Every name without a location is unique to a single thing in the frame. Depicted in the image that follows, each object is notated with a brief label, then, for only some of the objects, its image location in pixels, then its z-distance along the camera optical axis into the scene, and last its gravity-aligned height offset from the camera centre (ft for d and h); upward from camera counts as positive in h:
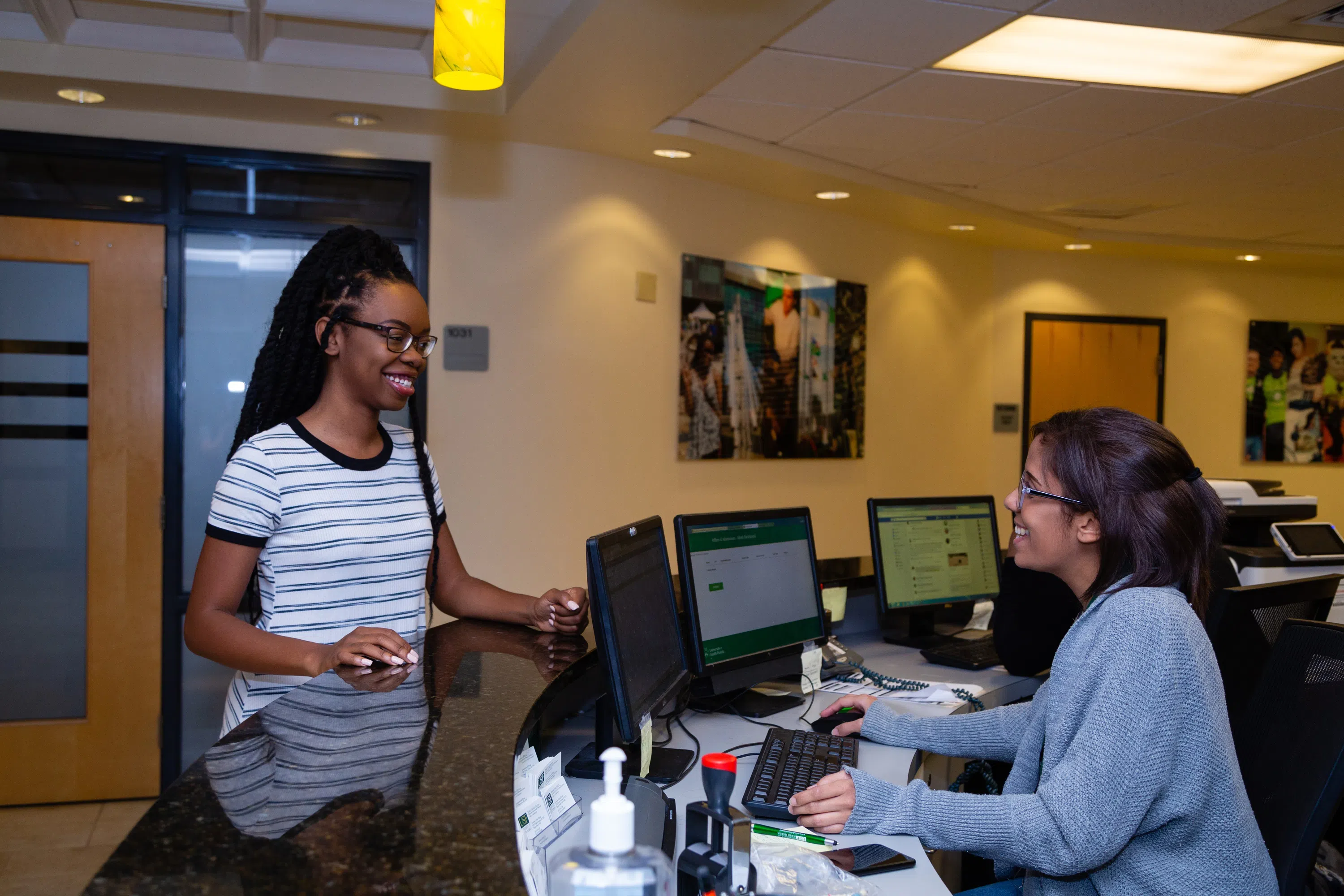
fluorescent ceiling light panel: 10.44 +3.85
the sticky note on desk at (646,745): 5.51 -1.91
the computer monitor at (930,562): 10.12 -1.62
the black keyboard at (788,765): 5.44 -2.14
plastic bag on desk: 4.51 -2.15
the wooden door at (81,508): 12.60 -1.59
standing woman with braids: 5.37 -0.68
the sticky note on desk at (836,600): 9.83 -1.93
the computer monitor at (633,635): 5.11 -1.31
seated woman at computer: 4.55 -1.44
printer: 11.68 -1.42
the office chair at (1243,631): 6.77 -1.46
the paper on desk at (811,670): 8.13 -2.16
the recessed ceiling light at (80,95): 12.10 +3.44
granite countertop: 2.87 -1.39
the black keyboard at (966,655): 9.39 -2.34
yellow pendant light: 5.69 +2.00
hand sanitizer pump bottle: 2.78 -1.30
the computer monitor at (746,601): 6.98 -1.47
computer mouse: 7.04 -2.21
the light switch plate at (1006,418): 22.47 -0.22
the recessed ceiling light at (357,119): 12.87 +3.46
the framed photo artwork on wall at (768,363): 16.15 +0.65
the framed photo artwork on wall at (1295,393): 23.61 +0.55
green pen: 5.10 -2.20
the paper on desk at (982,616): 11.10 -2.31
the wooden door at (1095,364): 22.71 +1.05
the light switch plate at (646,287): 15.31 +1.68
